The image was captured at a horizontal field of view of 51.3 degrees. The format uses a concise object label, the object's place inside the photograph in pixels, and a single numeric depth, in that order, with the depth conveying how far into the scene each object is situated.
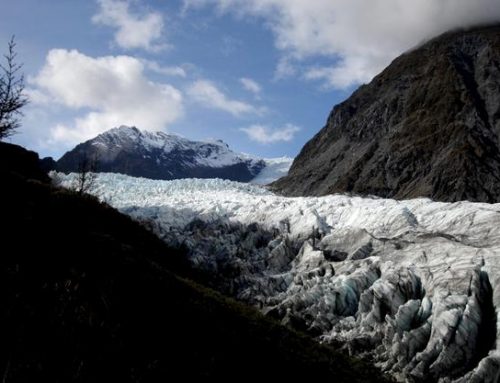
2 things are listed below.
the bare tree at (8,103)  22.53
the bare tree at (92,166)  40.39
